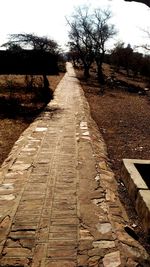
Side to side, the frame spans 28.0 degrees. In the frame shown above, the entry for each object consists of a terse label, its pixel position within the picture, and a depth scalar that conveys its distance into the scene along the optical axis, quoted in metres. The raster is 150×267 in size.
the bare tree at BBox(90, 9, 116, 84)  31.17
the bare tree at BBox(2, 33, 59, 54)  14.43
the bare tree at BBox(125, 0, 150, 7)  2.23
